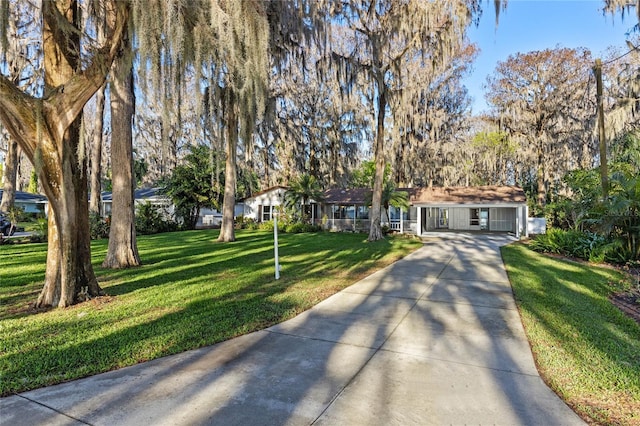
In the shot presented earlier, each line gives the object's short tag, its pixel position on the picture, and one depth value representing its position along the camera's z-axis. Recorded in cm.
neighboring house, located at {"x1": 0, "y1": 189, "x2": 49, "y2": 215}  2675
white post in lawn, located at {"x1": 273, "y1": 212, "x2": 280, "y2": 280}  691
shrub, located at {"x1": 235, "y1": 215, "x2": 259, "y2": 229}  2323
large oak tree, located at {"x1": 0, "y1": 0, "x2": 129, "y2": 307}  427
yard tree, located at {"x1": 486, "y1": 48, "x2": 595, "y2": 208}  1944
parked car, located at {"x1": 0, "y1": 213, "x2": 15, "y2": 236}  1639
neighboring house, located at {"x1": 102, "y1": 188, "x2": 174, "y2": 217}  2334
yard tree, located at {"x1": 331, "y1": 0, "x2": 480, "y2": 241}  1241
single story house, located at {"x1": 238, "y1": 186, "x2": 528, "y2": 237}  1848
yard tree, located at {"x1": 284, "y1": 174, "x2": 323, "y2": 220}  2109
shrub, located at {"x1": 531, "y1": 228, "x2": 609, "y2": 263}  925
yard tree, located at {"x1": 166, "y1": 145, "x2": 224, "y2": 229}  2167
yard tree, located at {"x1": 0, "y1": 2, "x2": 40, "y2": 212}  1375
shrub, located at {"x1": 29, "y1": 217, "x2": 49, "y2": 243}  1376
